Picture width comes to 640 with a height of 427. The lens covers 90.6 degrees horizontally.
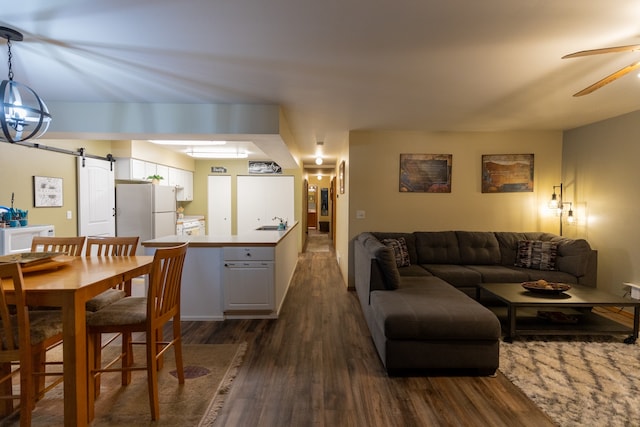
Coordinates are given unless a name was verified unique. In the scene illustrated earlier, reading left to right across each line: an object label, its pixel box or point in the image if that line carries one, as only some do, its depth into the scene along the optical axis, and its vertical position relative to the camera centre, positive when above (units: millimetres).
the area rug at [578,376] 1925 -1228
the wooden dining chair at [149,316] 1854 -661
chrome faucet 4757 -276
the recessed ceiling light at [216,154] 6348 +1106
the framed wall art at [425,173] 4684 +528
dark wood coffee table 2742 -825
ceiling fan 1761 +885
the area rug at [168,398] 1860 -1247
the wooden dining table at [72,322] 1566 -575
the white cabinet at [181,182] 6586 +557
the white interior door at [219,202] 7730 +135
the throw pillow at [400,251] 4023 -546
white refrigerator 5289 -48
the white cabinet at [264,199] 7684 +215
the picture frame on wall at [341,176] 5730 +608
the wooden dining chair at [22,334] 1495 -658
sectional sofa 2314 -761
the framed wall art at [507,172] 4660 +538
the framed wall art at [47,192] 3919 +194
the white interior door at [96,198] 4629 +146
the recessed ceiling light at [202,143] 5612 +1148
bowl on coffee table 2941 -742
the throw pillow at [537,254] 3875 -569
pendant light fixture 1870 +566
